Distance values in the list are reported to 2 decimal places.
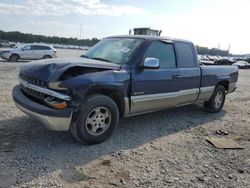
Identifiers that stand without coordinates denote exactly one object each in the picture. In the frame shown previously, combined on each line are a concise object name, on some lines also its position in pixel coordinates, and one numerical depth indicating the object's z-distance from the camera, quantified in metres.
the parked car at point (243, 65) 30.72
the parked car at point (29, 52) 15.72
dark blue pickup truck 3.06
